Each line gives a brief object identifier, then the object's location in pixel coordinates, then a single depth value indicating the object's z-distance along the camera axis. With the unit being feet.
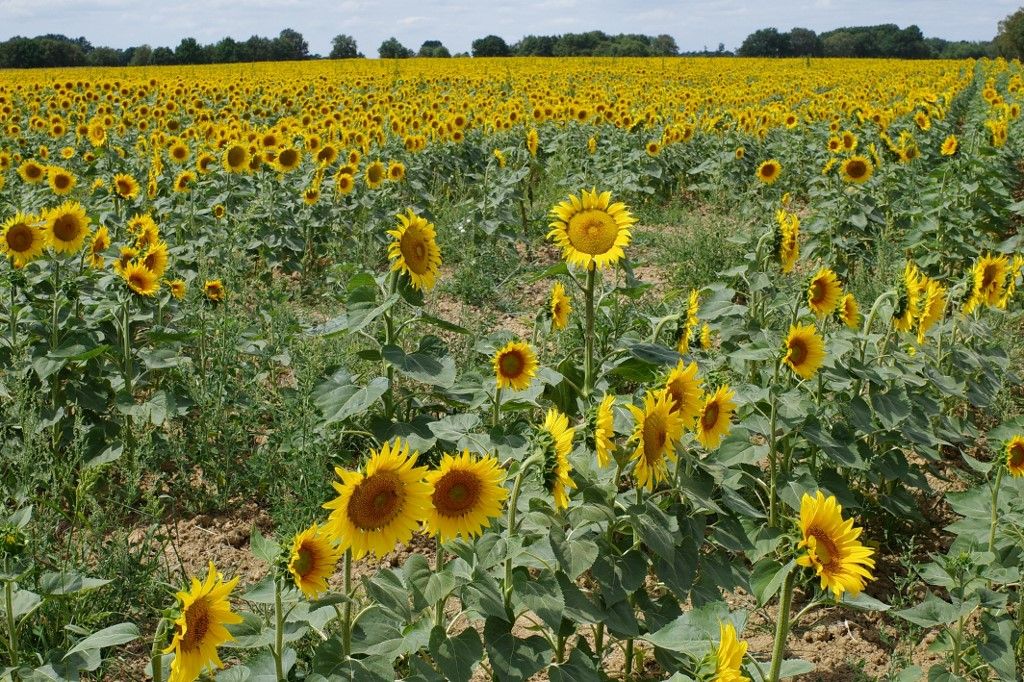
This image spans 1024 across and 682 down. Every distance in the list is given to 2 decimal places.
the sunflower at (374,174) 23.20
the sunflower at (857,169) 22.89
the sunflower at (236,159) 23.84
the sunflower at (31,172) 23.07
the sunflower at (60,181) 20.61
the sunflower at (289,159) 24.14
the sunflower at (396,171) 24.62
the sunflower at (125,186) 20.16
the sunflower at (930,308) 11.23
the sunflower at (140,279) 12.10
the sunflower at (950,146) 24.65
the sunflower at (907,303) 11.06
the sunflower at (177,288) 14.33
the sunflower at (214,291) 16.21
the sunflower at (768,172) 22.94
